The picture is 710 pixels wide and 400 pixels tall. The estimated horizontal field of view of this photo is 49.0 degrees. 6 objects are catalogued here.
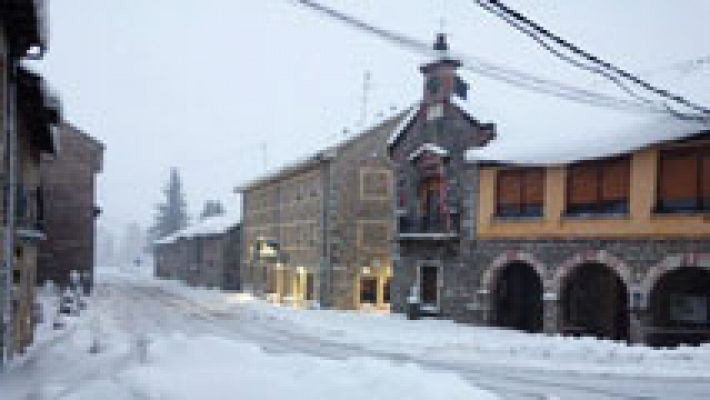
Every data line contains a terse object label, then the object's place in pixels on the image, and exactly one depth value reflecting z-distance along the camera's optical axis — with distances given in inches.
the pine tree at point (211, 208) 4643.0
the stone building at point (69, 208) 1689.2
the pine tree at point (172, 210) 4545.0
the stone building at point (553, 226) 845.2
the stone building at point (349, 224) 1567.4
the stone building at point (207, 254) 2378.2
